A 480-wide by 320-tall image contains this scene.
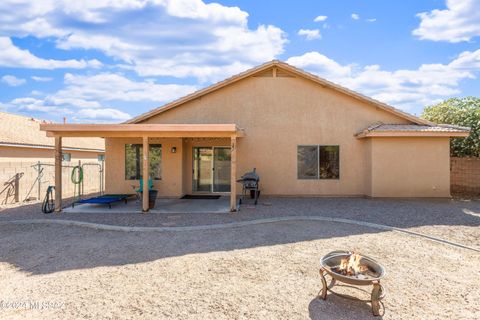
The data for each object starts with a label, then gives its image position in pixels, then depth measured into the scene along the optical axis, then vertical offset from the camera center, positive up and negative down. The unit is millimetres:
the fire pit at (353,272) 3637 -1499
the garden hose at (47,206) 9906 -1659
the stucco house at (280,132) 12891 +1210
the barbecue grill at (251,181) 11457 -841
